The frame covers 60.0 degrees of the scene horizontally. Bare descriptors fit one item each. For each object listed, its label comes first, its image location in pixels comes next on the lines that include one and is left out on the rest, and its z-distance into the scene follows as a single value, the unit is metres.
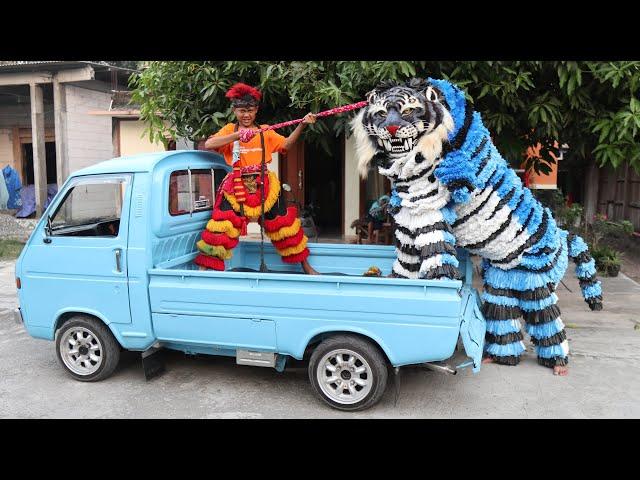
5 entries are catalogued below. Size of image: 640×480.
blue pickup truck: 3.51
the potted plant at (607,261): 8.02
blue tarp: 15.35
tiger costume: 3.96
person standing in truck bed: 4.54
